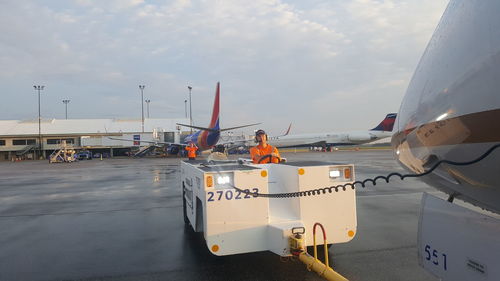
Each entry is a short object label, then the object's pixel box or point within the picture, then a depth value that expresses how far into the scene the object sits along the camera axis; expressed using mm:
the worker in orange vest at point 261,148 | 6255
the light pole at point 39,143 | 56994
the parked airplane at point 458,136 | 1514
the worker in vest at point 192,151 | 20391
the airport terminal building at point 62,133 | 58906
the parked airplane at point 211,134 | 35353
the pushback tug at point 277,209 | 3719
